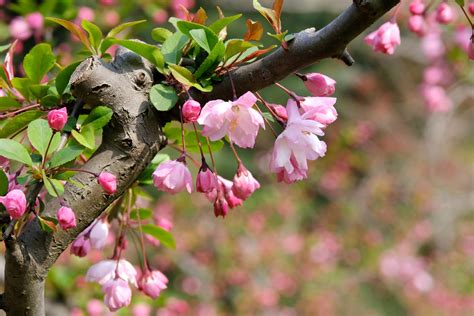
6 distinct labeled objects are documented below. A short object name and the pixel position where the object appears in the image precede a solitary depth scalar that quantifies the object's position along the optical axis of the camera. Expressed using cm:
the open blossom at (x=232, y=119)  159
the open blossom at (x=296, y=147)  161
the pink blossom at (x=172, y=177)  163
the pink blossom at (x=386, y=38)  180
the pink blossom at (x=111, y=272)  170
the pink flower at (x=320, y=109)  162
